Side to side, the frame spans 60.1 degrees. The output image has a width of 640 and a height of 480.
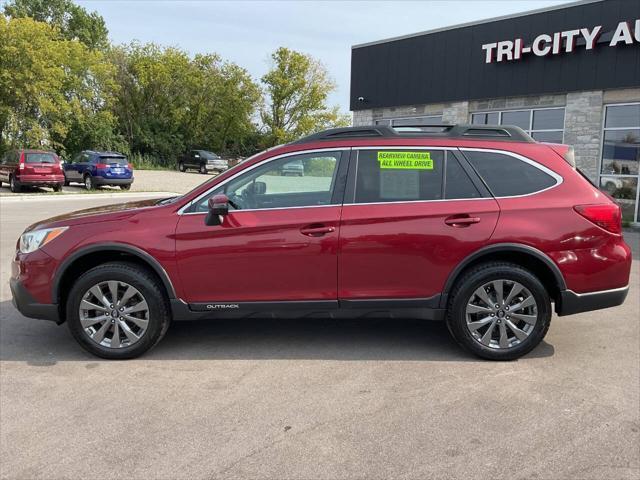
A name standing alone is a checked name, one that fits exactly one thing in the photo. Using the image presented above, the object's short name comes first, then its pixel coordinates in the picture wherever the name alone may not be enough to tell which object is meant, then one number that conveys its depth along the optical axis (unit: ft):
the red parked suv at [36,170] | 69.31
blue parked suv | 77.77
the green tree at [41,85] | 91.76
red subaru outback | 14.20
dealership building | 47.67
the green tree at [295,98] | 183.52
